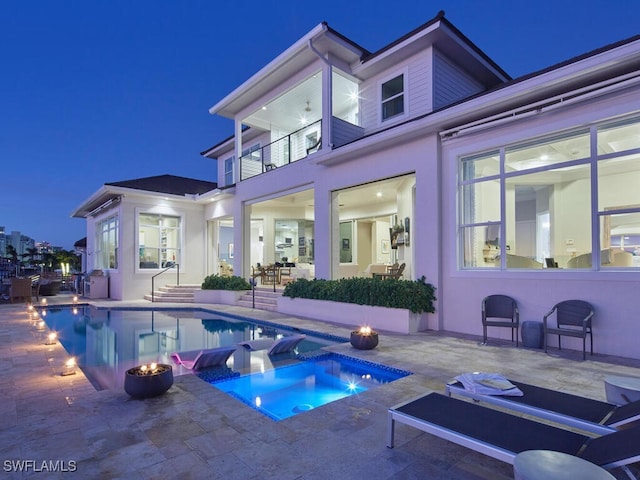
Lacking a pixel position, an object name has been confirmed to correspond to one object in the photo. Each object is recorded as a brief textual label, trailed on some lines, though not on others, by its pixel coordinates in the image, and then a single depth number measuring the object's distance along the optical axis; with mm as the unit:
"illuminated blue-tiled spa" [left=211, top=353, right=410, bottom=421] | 4438
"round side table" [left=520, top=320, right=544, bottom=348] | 6168
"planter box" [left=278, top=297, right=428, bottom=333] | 7664
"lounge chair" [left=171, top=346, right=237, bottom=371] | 5520
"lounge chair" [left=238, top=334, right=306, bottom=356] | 6430
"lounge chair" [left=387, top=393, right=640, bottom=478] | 1955
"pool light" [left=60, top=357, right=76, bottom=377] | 5000
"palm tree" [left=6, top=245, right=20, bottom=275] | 33088
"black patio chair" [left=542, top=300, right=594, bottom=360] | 5641
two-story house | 5867
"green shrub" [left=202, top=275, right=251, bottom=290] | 13172
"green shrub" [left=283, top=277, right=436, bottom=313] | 7768
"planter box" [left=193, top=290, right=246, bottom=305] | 12914
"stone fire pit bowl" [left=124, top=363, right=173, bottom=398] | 3895
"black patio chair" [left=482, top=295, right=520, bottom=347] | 6513
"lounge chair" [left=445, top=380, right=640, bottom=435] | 2510
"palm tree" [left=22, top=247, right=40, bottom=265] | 37019
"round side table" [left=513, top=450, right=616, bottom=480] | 1691
